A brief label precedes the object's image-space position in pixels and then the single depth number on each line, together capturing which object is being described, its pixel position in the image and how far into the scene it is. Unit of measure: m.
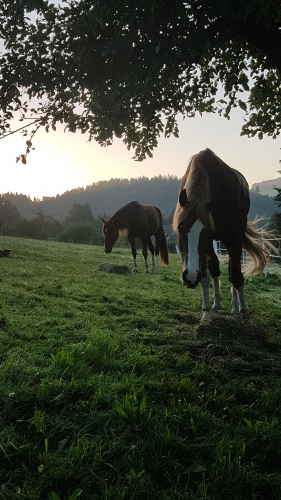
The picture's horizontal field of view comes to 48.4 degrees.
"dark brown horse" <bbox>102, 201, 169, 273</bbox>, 12.85
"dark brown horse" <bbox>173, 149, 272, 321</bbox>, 4.17
